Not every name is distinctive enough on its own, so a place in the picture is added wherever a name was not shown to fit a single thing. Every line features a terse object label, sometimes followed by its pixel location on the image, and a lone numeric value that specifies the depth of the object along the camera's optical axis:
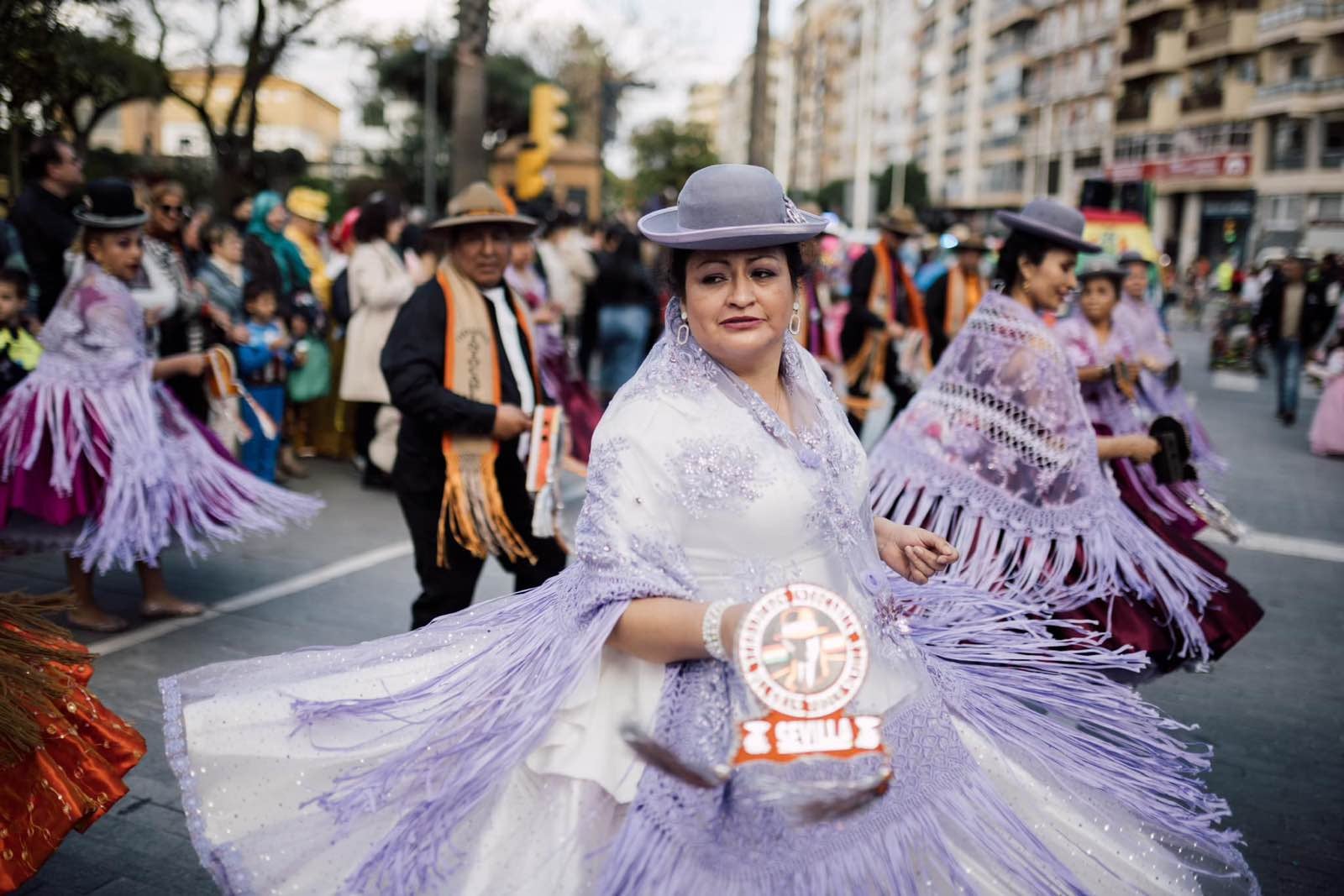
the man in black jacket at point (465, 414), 4.24
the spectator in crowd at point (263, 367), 7.54
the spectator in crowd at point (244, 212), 9.38
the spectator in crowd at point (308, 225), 9.50
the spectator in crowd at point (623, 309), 11.20
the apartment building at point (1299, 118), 40.66
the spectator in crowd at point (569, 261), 11.61
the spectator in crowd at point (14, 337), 5.69
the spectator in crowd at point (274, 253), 8.16
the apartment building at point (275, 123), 54.16
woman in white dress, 1.98
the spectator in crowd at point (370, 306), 8.27
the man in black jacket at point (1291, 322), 13.16
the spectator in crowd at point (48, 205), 6.48
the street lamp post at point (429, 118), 26.19
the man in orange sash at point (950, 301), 9.59
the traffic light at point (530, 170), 15.76
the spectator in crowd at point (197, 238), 7.73
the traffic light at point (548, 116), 15.55
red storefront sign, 45.06
